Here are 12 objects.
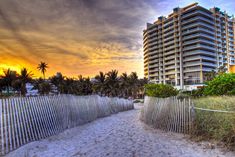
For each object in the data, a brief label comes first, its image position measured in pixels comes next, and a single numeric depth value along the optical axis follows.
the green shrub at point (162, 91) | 12.04
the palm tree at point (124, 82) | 43.26
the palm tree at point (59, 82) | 44.97
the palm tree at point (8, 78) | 39.28
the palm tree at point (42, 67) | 52.39
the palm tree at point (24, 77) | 37.60
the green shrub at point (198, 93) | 10.48
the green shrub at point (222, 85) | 7.49
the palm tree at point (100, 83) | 38.83
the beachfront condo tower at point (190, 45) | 55.62
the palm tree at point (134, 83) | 46.83
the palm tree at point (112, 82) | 38.49
